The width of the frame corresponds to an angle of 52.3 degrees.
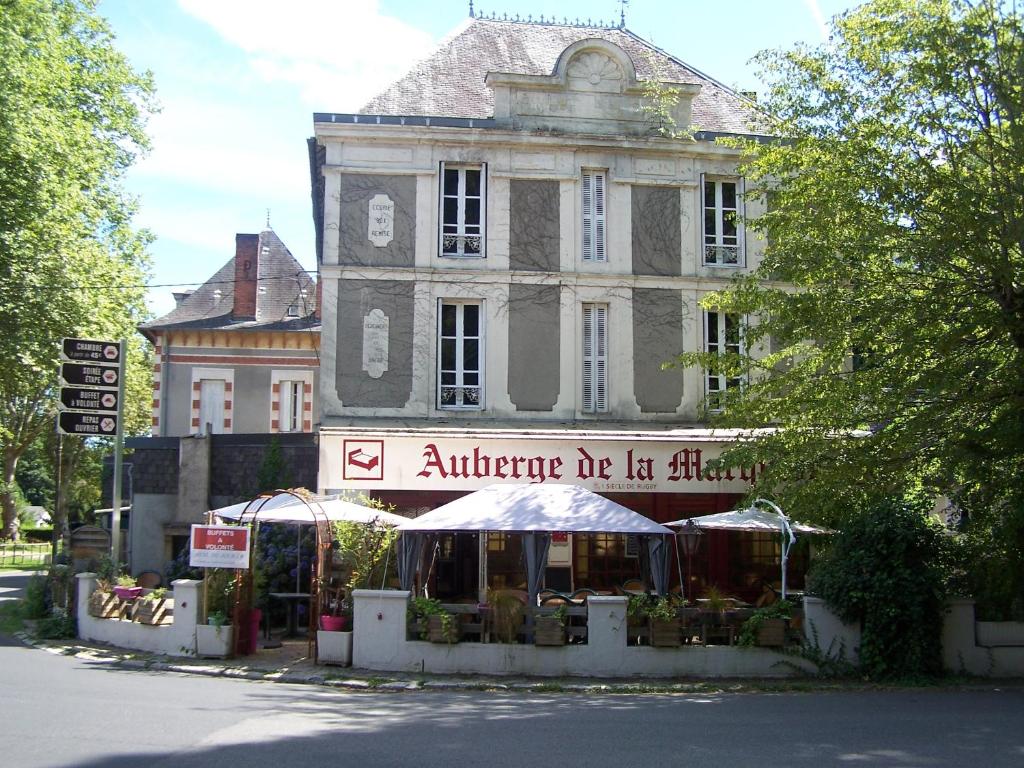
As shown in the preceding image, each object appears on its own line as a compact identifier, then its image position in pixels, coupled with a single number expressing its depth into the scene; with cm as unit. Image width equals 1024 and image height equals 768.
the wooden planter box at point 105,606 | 1532
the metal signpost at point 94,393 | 1698
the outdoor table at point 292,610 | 1638
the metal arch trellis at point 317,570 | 1366
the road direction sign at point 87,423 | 1695
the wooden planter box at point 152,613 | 1435
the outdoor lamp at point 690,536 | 1527
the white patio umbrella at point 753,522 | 1520
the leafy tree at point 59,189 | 2180
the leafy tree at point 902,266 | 1291
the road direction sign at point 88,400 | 1698
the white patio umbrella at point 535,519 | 1344
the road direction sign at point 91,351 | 1708
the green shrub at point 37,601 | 1781
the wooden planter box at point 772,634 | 1302
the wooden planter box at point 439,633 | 1288
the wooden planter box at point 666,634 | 1294
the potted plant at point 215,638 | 1370
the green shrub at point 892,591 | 1271
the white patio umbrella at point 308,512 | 1445
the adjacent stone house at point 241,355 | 3272
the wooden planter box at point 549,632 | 1290
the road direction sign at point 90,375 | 1706
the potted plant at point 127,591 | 1534
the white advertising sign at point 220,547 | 1370
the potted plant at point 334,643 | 1327
